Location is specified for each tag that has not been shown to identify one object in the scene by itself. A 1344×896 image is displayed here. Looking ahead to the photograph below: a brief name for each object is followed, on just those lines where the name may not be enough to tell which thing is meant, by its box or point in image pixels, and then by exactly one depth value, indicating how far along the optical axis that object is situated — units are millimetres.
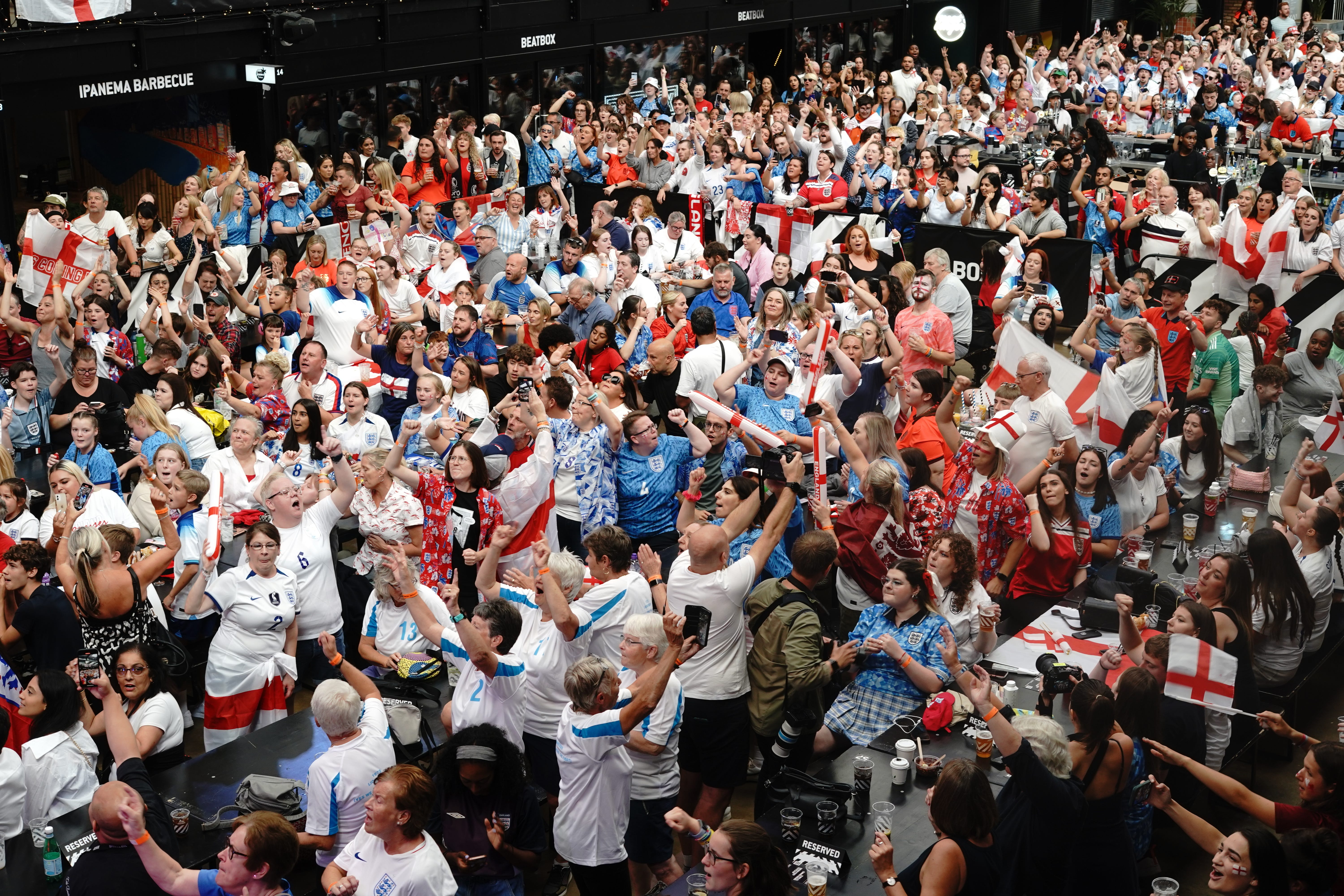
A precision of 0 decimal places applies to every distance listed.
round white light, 22484
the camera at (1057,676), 5949
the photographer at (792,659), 5910
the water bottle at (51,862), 5391
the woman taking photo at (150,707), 5988
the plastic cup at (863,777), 5633
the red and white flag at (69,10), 13156
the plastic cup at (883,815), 5344
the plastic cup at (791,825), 5383
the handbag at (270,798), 5637
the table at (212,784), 5391
